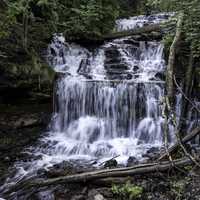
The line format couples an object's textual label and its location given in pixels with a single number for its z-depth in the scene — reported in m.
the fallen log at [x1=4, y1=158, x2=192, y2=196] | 6.40
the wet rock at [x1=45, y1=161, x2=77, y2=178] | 7.17
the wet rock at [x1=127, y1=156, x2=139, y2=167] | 7.87
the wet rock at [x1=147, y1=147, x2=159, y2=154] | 8.60
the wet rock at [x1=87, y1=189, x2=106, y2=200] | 6.07
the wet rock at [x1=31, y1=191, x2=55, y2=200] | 6.47
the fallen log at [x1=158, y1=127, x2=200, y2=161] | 7.04
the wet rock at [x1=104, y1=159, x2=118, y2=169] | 7.42
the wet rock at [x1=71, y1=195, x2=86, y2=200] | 6.26
